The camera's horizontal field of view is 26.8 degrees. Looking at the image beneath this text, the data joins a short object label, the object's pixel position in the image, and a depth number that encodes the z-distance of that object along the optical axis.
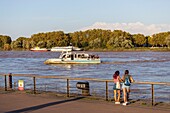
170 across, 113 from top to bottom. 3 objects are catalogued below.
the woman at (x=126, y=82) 15.22
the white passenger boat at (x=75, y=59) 87.50
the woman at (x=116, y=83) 15.41
